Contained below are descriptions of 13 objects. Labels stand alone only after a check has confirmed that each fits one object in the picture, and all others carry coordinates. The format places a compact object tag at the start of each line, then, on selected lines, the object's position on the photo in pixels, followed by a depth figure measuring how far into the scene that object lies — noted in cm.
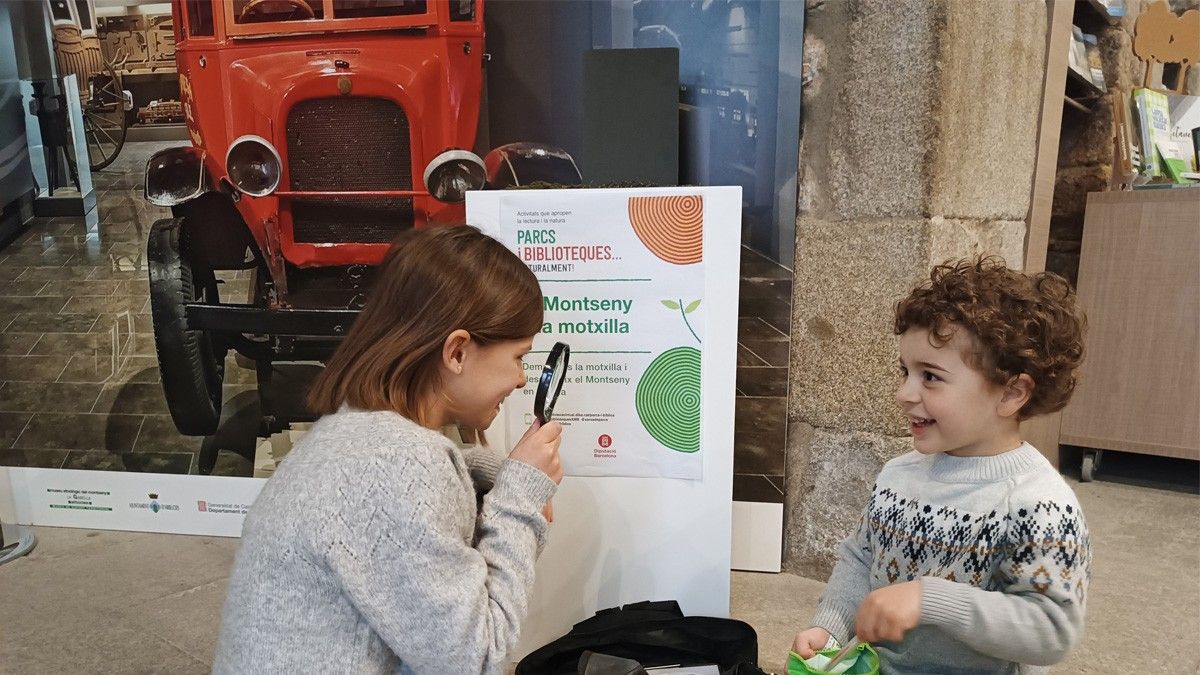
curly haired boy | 105
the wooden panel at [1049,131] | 243
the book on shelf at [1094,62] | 311
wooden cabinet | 303
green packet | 112
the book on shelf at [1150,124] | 330
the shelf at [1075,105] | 296
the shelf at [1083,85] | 290
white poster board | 187
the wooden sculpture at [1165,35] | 329
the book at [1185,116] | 352
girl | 103
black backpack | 173
